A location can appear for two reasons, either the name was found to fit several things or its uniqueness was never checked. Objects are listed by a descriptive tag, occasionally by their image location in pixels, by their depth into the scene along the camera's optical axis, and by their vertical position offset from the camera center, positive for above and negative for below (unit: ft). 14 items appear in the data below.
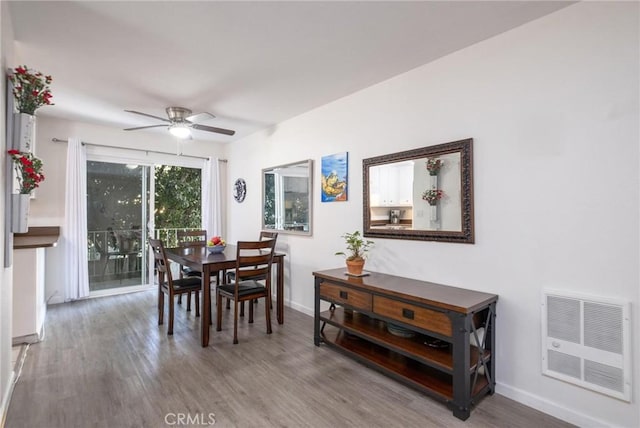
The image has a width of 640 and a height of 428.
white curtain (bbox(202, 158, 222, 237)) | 17.95 +1.15
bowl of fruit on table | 11.81 -1.05
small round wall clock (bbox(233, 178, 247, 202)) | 17.13 +1.57
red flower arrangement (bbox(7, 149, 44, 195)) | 6.17 +1.02
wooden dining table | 9.48 -1.48
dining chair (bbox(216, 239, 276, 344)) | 9.88 -2.31
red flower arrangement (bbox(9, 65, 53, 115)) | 6.22 +2.60
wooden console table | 6.30 -2.83
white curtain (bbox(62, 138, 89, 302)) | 13.84 -0.32
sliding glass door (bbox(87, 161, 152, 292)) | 15.14 -0.22
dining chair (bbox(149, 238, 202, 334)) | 10.33 -2.30
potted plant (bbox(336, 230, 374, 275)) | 9.22 -1.10
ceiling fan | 11.71 +3.57
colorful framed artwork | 11.15 +1.50
